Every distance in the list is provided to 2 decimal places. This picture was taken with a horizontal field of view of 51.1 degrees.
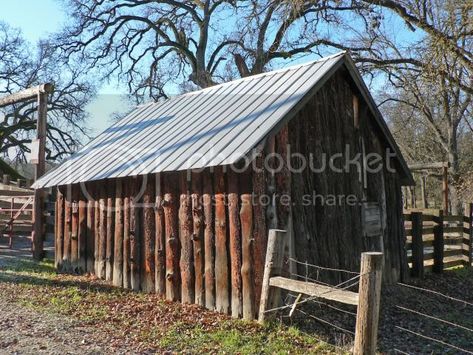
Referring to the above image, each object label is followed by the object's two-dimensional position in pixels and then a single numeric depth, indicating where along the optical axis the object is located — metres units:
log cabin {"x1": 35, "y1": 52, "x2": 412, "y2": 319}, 7.89
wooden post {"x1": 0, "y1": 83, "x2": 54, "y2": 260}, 13.76
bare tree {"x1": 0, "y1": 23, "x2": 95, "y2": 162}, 30.66
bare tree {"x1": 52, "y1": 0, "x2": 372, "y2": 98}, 22.30
